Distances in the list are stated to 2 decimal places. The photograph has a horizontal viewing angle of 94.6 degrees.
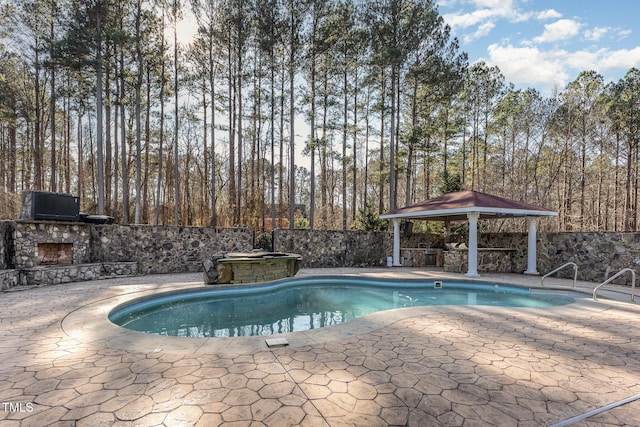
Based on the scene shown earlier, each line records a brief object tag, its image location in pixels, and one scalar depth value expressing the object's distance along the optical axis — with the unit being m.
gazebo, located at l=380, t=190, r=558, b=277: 9.11
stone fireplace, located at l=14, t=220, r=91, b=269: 7.09
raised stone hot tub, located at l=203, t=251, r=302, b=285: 7.41
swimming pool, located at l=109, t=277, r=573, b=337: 5.18
